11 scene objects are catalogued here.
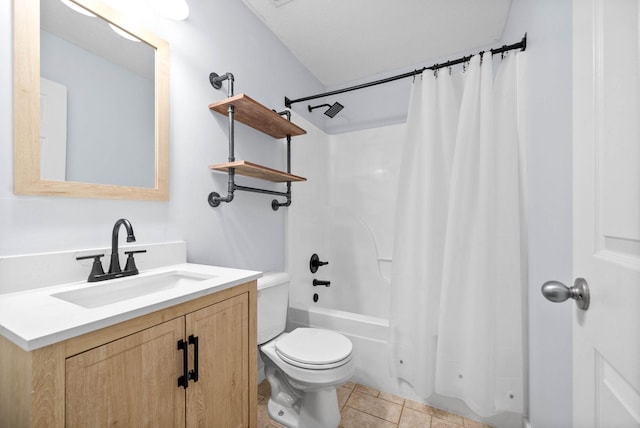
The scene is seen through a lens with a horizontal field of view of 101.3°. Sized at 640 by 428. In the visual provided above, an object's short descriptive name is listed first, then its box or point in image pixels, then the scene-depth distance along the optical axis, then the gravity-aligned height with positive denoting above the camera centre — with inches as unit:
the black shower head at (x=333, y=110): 84.1 +33.6
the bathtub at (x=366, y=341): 66.1 -32.7
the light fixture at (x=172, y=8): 45.7 +36.5
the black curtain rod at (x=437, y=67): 54.9 +35.2
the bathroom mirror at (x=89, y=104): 32.4 +16.0
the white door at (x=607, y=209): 17.0 +0.4
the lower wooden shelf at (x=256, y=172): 52.4 +9.5
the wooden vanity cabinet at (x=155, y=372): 21.0 -16.0
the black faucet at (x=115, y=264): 35.9 -7.3
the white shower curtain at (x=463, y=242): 54.0 -6.3
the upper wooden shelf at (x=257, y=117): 53.3 +22.7
